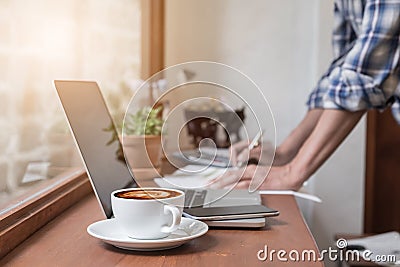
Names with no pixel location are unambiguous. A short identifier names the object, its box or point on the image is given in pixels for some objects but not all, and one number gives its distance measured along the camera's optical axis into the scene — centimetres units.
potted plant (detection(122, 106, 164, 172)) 110
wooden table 73
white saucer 76
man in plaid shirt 139
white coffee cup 77
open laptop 91
